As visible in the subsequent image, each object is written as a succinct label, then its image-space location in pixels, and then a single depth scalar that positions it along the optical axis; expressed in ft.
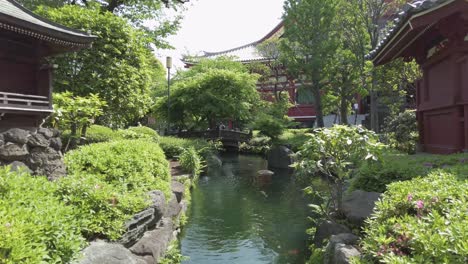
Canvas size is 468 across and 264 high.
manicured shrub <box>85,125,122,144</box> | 42.04
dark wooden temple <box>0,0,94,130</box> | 25.96
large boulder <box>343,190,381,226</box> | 19.39
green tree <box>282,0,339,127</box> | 71.05
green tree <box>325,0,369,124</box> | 64.64
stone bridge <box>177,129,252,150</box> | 83.30
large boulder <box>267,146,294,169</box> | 66.18
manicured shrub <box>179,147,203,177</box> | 46.19
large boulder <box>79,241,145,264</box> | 13.33
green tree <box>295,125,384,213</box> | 21.95
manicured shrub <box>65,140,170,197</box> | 20.96
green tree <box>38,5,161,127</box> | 40.27
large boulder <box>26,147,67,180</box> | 22.82
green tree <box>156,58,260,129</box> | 72.08
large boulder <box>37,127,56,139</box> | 24.38
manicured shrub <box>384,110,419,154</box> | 43.34
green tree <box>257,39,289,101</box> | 94.58
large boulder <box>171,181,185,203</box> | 30.11
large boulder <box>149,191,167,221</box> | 20.16
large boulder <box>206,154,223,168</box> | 62.88
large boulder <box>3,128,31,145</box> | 22.38
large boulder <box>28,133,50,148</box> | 23.50
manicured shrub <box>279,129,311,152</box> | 70.35
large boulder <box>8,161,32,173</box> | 21.69
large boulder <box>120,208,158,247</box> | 16.87
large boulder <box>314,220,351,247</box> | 20.13
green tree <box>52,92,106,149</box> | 32.07
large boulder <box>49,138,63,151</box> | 24.71
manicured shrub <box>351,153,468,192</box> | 21.33
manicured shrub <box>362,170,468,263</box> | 9.15
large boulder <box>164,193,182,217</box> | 24.76
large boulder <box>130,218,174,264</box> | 17.71
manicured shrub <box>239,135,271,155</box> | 86.53
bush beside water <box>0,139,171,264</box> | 10.88
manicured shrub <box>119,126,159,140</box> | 49.08
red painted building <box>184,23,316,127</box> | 100.58
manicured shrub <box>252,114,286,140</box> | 72.13
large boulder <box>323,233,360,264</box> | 13.74
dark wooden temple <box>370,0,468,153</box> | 22.66
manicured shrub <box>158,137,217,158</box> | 55.36
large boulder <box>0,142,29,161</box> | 21.94
